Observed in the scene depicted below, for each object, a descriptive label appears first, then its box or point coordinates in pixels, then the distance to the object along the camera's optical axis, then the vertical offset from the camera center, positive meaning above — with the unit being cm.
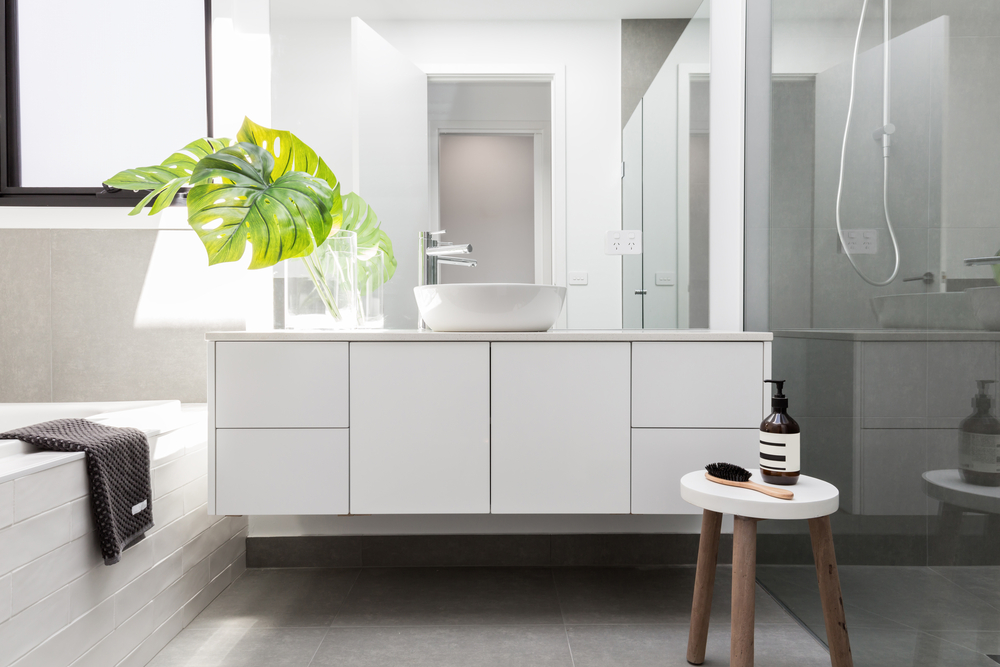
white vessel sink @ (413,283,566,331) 154 +4
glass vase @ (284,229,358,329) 180 +13
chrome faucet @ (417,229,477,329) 189 +21
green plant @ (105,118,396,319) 143 +31
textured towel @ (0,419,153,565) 122 -33
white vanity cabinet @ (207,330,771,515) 151 -24
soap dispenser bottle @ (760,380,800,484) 126 -27
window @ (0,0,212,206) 209 +82
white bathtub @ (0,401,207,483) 113 -27
